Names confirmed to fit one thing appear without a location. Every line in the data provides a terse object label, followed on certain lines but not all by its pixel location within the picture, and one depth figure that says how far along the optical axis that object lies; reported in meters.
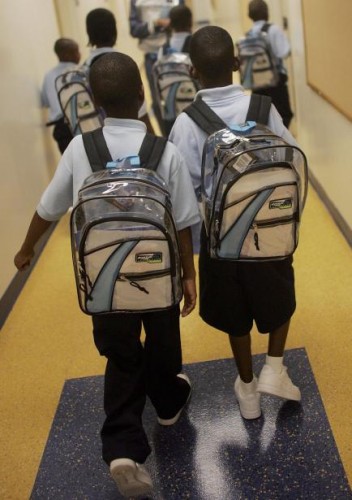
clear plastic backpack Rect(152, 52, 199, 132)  4.28
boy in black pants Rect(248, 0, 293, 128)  4.87
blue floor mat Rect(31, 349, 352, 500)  1.99
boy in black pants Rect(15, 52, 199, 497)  1.84
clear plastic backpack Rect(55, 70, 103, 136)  3.86
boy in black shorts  2.02
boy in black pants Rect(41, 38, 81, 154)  4.32
